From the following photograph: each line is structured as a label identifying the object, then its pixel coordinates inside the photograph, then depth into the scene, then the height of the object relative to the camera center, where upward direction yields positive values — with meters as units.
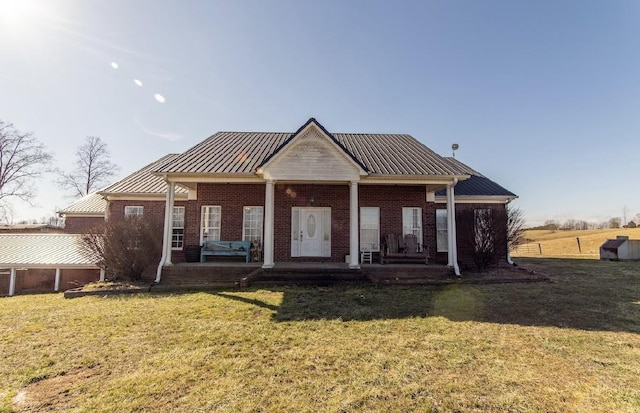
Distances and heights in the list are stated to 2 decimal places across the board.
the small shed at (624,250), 19.97 -0.95
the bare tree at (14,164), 30.22 +6.58
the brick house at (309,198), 11.41 +1.57
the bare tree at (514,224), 13.56 +0.44
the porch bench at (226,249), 12.62 -0.61
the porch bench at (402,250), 12.14 -0.64
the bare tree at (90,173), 34.91 +6.66
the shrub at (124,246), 11.01 -0.46
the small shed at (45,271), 12.59 -1.52
